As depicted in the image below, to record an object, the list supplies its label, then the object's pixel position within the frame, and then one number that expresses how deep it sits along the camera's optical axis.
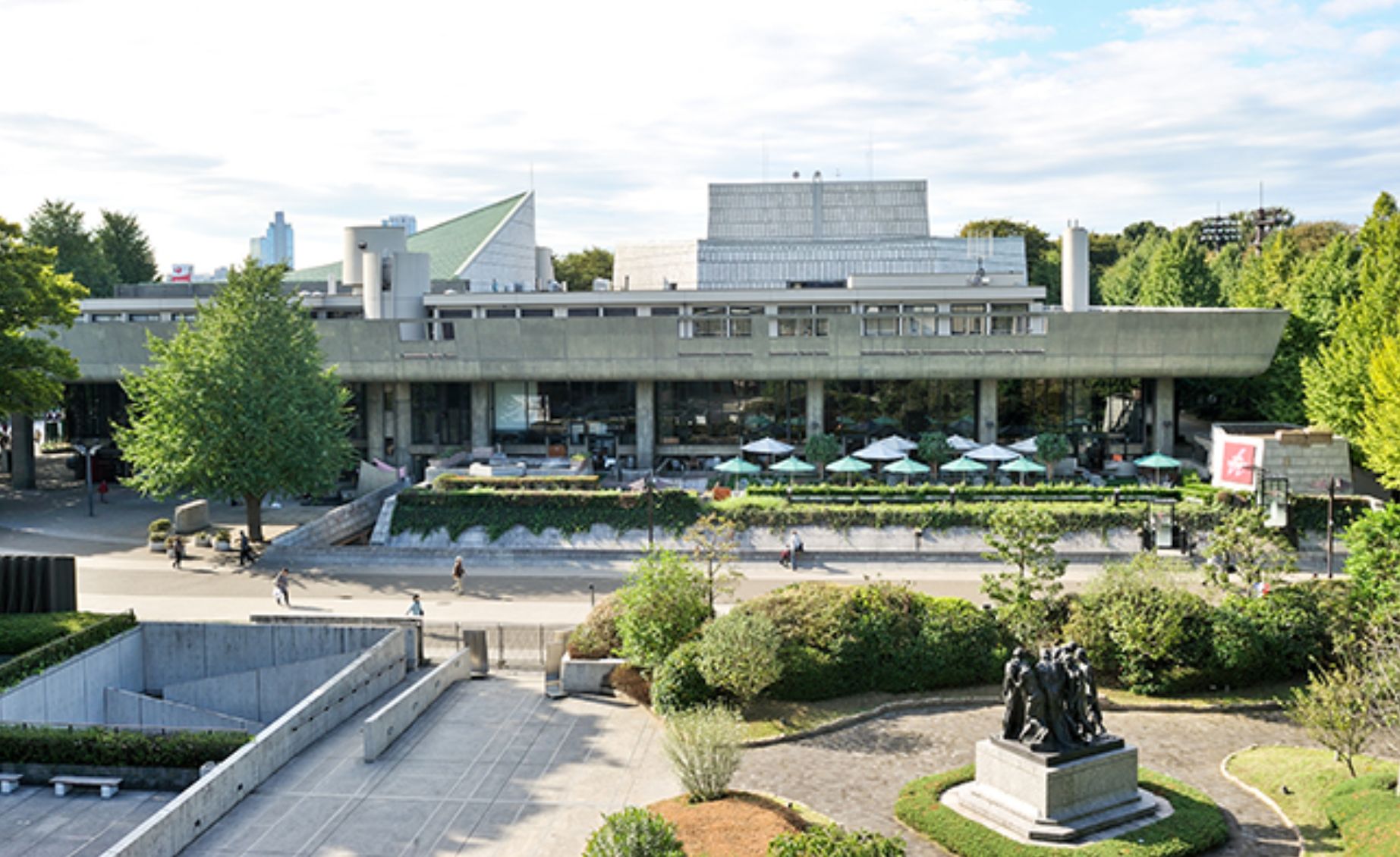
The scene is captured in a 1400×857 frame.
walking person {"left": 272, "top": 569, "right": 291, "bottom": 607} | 33.97
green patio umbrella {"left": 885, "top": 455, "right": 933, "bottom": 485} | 45.59
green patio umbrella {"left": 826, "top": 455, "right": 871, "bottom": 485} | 44.88
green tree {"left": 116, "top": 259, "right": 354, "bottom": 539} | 40.69
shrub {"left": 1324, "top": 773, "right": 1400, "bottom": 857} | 16.61
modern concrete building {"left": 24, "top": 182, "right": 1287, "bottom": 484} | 52.56
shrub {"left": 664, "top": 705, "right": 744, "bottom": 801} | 18.80
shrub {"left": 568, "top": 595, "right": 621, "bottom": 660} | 27.19
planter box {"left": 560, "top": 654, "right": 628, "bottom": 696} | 26.42
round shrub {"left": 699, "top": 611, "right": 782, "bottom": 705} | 23.09
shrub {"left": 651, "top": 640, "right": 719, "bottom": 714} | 23.70
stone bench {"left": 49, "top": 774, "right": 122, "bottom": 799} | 22.11
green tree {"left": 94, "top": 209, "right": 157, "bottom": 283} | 95.69
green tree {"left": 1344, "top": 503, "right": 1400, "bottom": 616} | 24.98
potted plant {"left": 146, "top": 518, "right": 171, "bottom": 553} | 41.83
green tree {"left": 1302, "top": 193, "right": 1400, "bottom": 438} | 42.16
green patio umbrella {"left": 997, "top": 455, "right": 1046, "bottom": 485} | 44.85
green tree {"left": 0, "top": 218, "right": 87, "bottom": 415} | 45.00
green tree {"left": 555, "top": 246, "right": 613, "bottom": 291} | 104.12
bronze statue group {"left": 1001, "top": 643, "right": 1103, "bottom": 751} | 18.02
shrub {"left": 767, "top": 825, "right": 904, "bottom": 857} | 14.04
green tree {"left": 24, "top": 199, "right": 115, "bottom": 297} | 86.62
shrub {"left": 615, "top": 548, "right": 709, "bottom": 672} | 25.19
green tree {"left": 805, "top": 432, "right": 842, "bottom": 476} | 50.81
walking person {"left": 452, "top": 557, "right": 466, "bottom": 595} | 35.88
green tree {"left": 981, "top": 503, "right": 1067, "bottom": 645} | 25.69
